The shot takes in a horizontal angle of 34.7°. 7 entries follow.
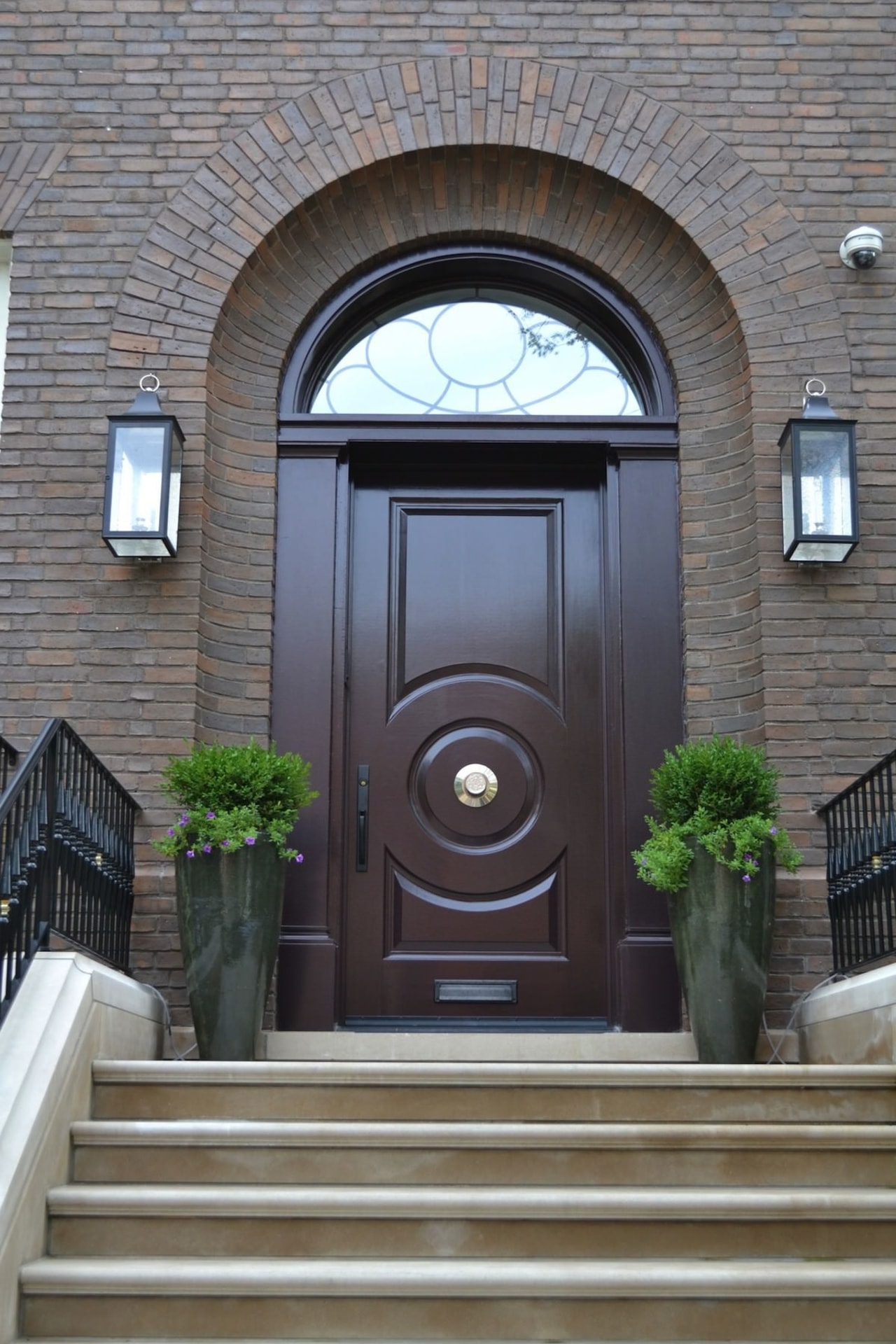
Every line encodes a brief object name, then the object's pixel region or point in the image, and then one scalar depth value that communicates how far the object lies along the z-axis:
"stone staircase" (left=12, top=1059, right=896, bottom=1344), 3.43
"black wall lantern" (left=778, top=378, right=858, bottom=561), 5.67
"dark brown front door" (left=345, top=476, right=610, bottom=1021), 5.94
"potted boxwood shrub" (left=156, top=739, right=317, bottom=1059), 4.96
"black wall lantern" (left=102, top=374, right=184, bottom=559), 5.66
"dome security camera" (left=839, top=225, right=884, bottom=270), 5.98
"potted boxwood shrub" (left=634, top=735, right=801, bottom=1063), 4.96
